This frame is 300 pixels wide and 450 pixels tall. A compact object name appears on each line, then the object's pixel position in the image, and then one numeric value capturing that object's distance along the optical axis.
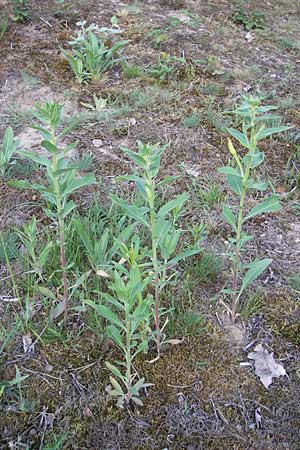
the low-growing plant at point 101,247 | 2.10
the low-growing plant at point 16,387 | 1.80
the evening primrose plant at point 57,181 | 1.79
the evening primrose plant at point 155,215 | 1.70
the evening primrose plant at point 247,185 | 1.81
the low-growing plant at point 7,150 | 2.65
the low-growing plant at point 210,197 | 2.70
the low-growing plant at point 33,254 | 2.01
